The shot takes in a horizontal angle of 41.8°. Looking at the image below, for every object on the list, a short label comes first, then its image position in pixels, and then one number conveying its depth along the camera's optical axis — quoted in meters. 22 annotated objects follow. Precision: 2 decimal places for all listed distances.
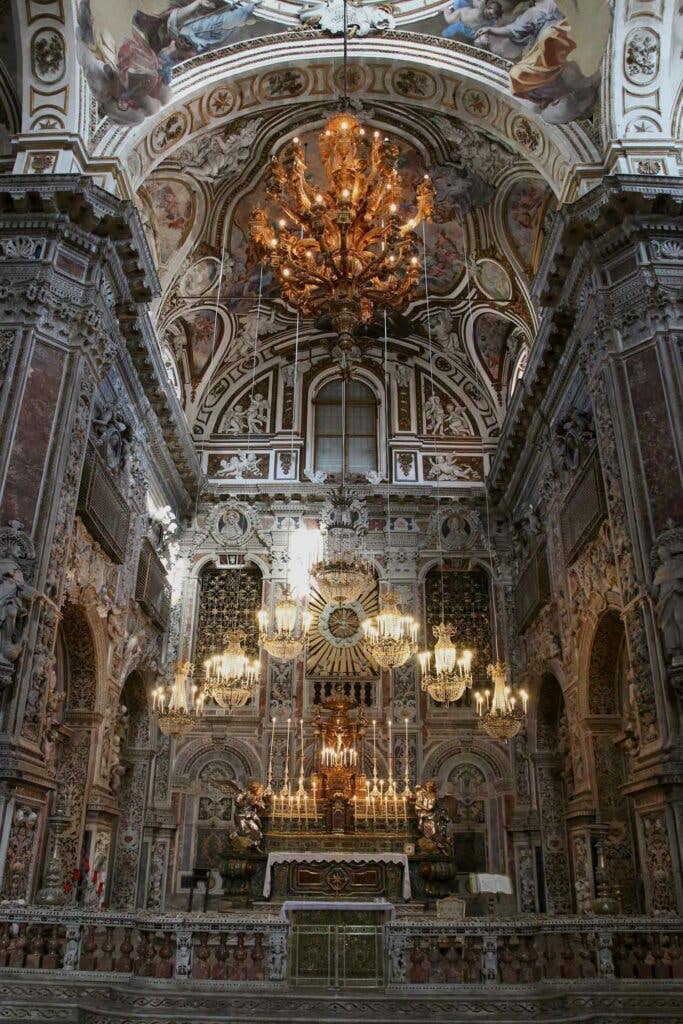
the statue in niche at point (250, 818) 14.37
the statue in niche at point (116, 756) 13.13
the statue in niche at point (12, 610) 9.02
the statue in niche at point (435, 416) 19.33
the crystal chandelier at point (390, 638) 12.16
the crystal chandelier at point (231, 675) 12.45
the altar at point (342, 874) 13.84
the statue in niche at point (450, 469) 18.91
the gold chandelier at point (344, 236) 10.46
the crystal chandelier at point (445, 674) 12.43
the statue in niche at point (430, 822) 14.43
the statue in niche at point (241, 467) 18.98
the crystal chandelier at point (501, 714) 12.23
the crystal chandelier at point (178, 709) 11.87
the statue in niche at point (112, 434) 12.64
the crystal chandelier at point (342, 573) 13.01
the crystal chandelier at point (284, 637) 12.50
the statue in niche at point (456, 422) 19.34
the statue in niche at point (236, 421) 19.39
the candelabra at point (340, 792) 14.85
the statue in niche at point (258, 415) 19.40
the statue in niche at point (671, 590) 8.79
